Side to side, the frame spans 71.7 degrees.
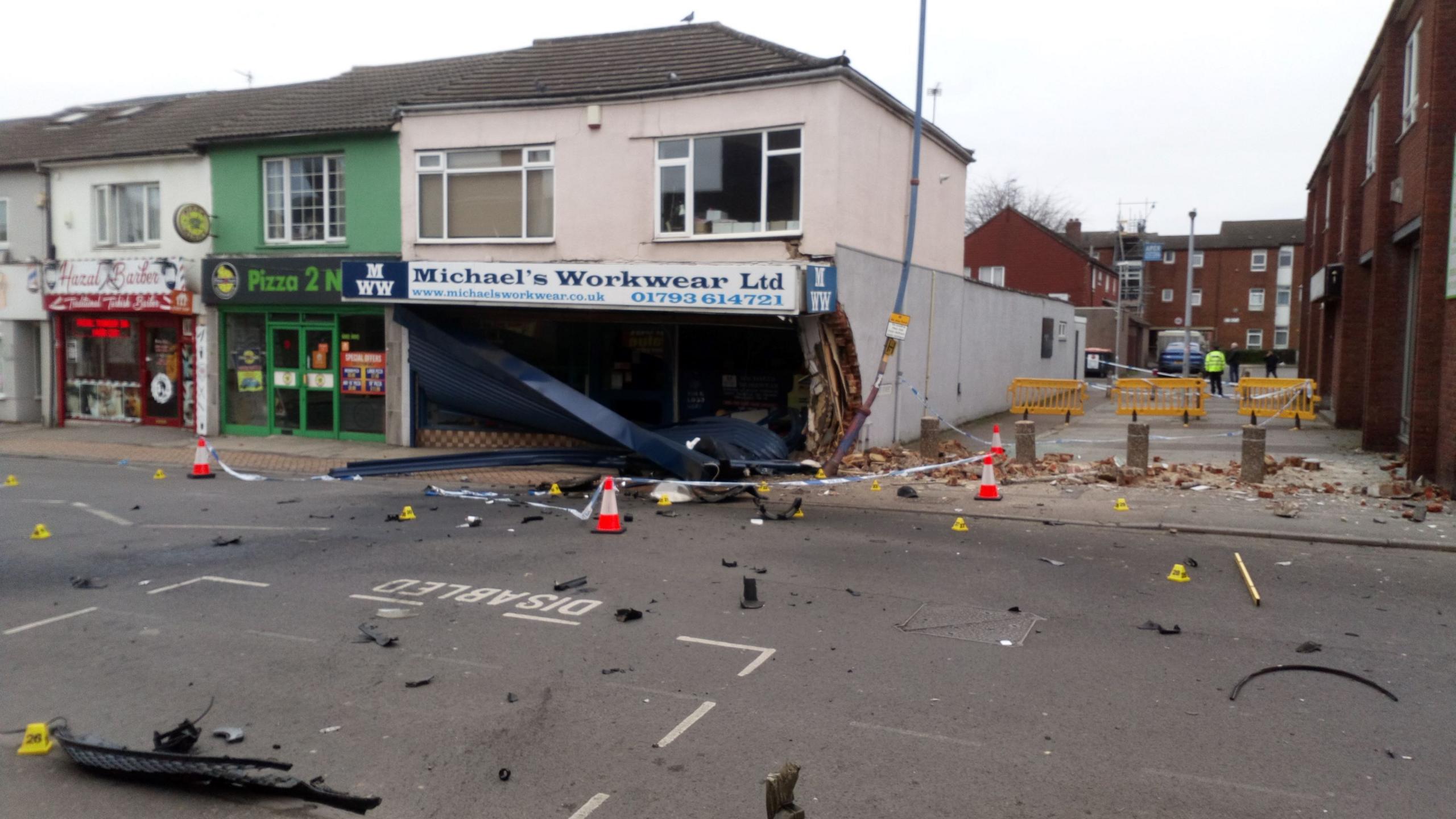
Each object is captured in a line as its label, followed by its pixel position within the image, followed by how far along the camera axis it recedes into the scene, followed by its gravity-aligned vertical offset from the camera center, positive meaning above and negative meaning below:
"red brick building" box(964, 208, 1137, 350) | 49.69 +4.29
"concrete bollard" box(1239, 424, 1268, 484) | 12.85 -1.31
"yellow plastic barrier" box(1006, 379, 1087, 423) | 24.00 -1.14
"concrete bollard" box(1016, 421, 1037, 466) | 14.71 -1.36
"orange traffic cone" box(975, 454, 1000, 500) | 12.31 -1.66
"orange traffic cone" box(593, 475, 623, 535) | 10.52 -1.85
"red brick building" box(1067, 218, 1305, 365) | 70.12 +4.71
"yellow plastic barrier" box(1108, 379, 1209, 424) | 22.42 -1.05
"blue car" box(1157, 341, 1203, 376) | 47.91 -0.42
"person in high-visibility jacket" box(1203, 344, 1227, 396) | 31.20 -0.43
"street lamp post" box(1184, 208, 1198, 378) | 27.73 +1.30
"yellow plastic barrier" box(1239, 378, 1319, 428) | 21.19 -0.96
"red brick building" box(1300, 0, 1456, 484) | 12.59 +1.77
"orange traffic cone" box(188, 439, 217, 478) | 14.93 -1.96
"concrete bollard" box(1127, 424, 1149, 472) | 13.84 -1.27
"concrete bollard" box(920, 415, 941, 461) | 15.75 -1.42
